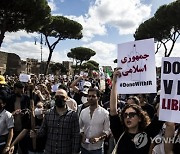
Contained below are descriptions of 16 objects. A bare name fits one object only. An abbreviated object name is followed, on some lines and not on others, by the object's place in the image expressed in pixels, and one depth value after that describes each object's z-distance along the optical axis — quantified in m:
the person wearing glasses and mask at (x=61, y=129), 1.84
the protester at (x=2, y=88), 2.63
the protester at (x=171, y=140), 1.21
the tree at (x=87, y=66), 34.46
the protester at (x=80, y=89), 3.35
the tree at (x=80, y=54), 30.35
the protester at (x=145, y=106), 2.48
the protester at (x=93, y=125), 2.10
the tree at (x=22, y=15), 9.43
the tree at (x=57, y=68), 28.60
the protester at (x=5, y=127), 2.18
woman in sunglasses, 1.39
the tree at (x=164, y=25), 13.71
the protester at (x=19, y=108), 2.47
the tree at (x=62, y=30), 16.16
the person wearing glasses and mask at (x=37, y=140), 2.20
